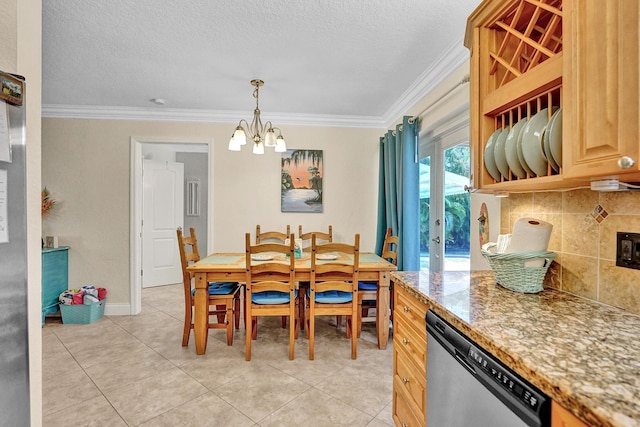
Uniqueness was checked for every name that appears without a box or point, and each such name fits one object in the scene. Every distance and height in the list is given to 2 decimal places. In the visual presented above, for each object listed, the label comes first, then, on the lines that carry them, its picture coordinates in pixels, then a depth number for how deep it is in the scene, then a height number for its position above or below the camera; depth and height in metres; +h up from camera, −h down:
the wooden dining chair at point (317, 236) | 3.66 -0.28
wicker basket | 1.30 -0.25
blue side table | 3.24 -0.69
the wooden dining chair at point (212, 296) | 2.71 -0.73
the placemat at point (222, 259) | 2.77 -0.44
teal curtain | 3.04 +0.23
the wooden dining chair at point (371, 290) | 2.80 -0.70
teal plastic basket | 3.35 -1.09
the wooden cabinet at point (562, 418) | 0.64 -0.43
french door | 2.62 +0.11
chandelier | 2.69 +0.66
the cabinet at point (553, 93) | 0.82 +0.41
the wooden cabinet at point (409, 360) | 1.34 -0.70
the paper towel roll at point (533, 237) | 1.31 -0.10
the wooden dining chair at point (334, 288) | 2.47 -0.62
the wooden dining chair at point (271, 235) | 3.59 -0.26
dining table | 2.56 -0.55
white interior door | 4.94 -0.11
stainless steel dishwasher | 0.75 -0.50
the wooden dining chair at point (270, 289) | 2.46 -0.61
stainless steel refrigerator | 0.91 -0.14
